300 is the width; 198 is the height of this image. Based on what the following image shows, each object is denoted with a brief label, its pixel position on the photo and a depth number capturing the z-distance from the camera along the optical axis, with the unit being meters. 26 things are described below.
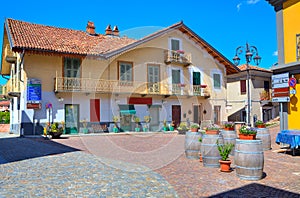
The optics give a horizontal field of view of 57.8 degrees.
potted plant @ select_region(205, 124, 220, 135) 6.93
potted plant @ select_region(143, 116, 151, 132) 19.17
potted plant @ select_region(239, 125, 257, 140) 5.77
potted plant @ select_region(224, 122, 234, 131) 8.11
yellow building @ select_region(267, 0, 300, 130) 9.73
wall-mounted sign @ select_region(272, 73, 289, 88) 9.92
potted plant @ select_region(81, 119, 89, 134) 16.91
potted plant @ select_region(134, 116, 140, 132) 18.83
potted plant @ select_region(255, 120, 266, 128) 9.57
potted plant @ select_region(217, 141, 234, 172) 6.24
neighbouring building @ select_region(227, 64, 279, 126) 24.67
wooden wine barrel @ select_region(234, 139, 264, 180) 5.56
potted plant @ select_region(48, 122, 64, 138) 14.17
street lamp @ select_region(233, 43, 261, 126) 13.59
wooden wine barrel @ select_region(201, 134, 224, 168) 6.72
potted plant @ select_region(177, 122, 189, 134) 17.17
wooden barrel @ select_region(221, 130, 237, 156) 7.93
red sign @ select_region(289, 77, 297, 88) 9.66
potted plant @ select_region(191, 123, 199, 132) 7.91
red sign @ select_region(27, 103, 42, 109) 15.48
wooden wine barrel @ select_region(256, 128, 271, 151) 9.42
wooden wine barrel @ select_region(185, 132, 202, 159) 7.70
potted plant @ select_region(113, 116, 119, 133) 17.96
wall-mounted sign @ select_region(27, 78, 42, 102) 15.53
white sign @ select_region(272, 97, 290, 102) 9.86
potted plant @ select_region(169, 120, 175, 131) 19.97
